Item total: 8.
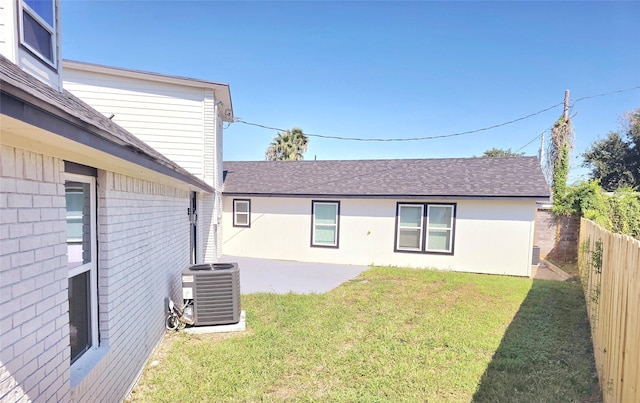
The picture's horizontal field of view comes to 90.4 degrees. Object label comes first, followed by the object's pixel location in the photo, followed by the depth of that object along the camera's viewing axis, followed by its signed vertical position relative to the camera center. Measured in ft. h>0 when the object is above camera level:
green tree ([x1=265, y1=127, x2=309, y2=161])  89.10 +12.47
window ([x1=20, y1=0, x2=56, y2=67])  8.39 +4.38
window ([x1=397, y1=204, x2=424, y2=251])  34.96 -3.71
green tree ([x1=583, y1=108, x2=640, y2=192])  77.05 +10.71
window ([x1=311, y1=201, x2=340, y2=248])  37.70 -3.92
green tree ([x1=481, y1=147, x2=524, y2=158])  148.01 +20.70
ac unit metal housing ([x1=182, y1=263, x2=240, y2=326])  16.72 -5.69
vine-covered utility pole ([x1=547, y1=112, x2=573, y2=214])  37.63 +5.28
